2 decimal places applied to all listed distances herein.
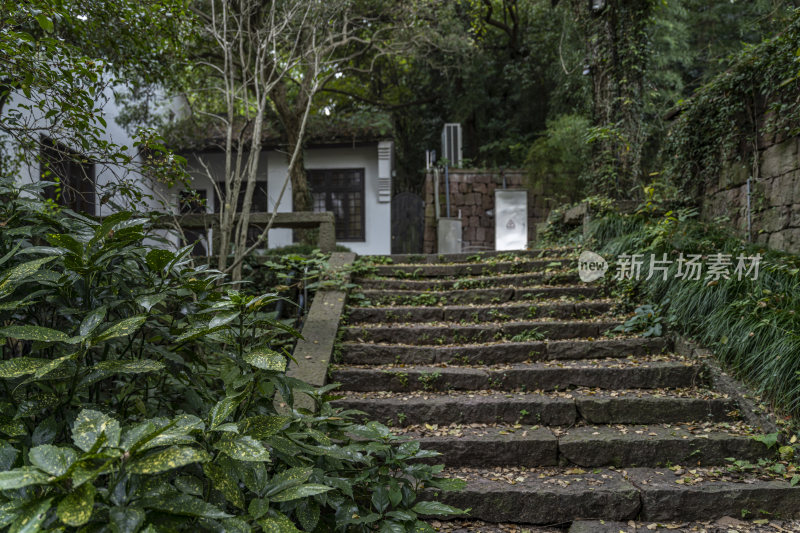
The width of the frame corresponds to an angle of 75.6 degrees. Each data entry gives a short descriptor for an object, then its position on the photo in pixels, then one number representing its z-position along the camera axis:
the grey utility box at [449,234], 10.37
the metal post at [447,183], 11.50
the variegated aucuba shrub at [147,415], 1.00
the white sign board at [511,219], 10.84
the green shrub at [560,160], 10.43
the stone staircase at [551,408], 2.54
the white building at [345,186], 11.55
